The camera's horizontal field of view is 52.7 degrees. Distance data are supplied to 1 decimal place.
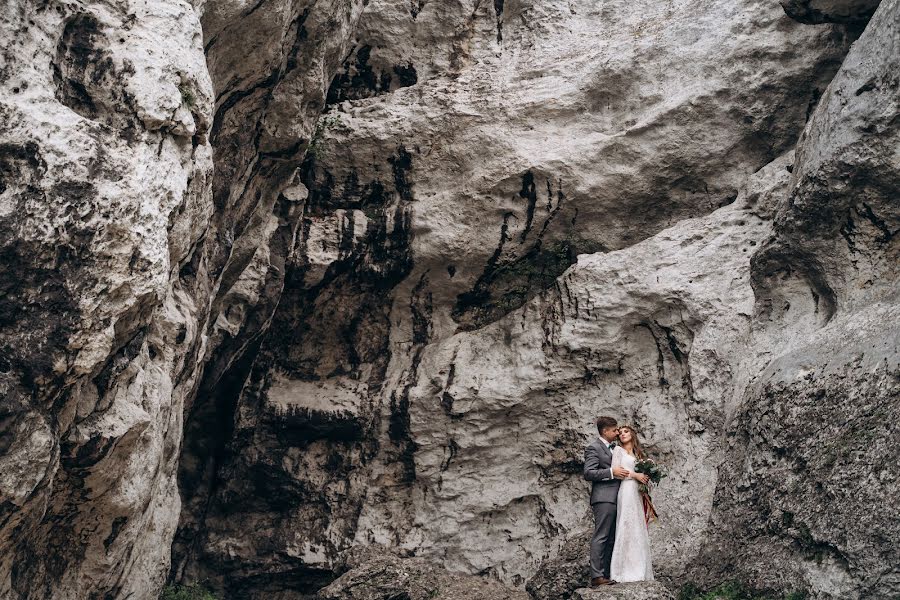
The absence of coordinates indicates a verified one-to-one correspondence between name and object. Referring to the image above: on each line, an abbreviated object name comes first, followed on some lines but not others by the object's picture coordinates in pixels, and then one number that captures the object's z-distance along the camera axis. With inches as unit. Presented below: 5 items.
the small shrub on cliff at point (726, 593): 294.4
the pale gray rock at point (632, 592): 285.6
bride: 307.0
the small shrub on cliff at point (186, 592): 408.8
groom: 316.5
